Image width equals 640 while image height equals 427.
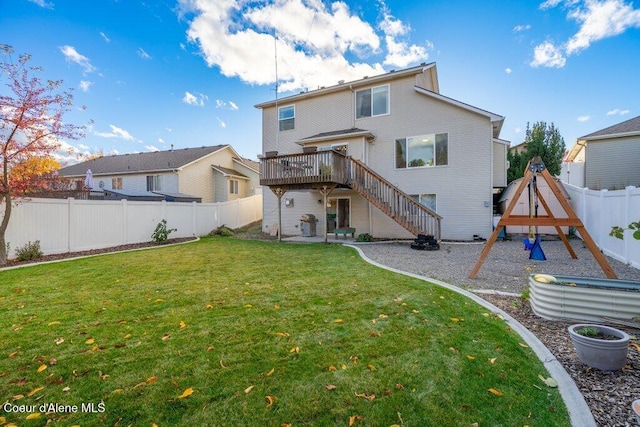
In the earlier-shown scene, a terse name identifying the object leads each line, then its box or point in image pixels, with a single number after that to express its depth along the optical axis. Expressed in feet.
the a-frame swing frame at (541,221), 16.24
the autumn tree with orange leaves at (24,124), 25.09
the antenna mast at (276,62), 45.78
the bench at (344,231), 43.51
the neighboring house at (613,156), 46.85
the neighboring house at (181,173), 71.92
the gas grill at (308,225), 48.39
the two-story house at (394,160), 39.84
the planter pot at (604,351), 8.54
